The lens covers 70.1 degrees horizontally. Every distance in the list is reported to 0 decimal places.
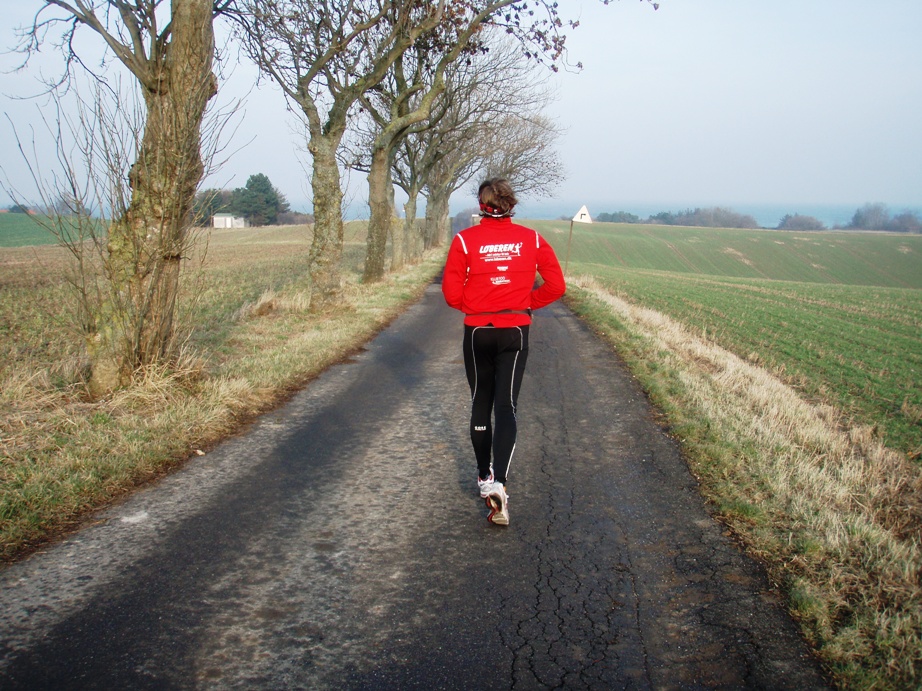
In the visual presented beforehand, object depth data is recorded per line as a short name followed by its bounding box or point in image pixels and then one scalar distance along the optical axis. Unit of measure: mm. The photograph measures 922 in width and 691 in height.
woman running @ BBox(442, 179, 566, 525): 4145
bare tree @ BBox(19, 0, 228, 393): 6496
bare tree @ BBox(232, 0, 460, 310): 13102
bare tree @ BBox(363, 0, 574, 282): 14781
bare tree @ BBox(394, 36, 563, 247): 26172
